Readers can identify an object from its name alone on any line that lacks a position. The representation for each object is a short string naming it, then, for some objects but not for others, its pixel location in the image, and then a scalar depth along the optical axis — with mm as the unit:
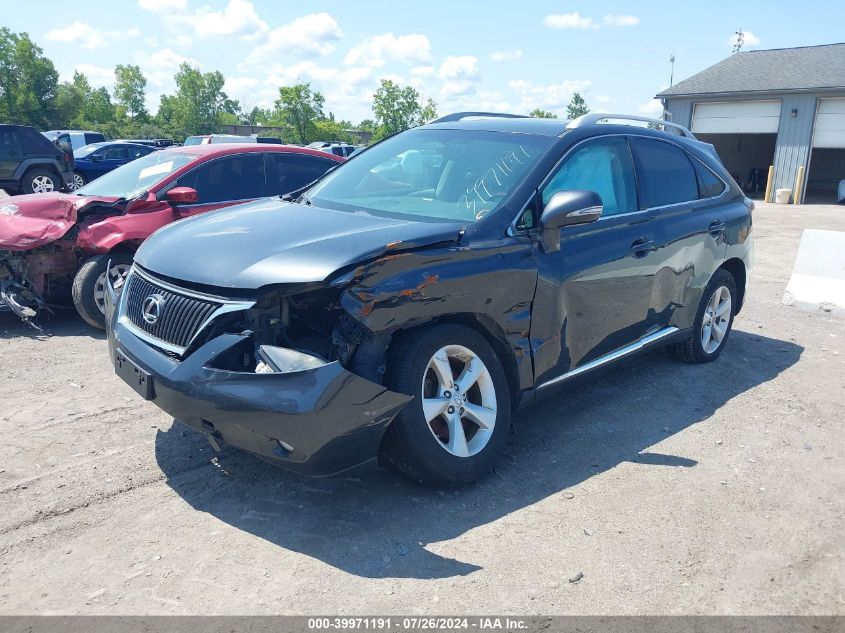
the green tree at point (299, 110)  61469
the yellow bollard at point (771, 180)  25784
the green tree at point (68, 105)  61719
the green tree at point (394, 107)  65125
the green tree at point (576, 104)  87000
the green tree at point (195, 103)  73062
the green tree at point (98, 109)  66000
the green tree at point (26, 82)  58875
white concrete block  7812
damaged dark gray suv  3109
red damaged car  6207
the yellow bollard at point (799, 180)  25025
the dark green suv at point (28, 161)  16859
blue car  21625
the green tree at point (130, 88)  78688
